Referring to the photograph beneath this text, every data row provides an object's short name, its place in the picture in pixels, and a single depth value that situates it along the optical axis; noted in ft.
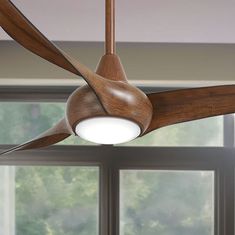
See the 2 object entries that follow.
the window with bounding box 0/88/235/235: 12.94
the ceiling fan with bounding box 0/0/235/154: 7.04
